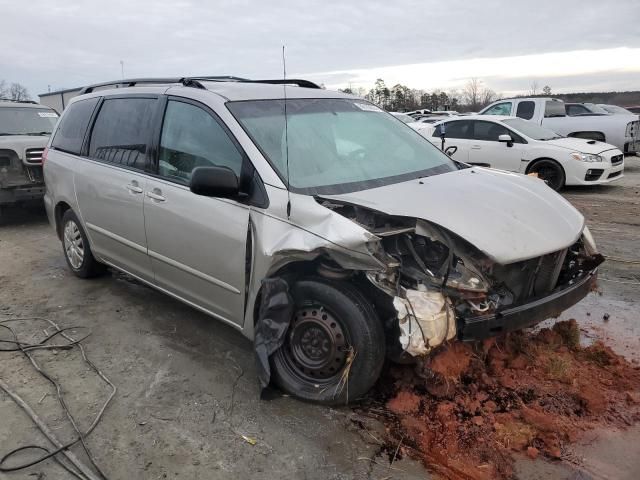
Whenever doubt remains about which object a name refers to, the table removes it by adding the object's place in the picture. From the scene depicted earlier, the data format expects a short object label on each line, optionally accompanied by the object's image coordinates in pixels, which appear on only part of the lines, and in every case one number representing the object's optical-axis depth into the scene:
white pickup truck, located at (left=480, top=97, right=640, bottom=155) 13.75
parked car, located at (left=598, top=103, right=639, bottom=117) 17.00
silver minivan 2.83
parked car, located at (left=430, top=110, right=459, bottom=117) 23.12
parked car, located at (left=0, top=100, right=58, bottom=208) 7.84
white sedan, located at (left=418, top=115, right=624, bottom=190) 9.88
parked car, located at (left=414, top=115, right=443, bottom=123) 18.60
